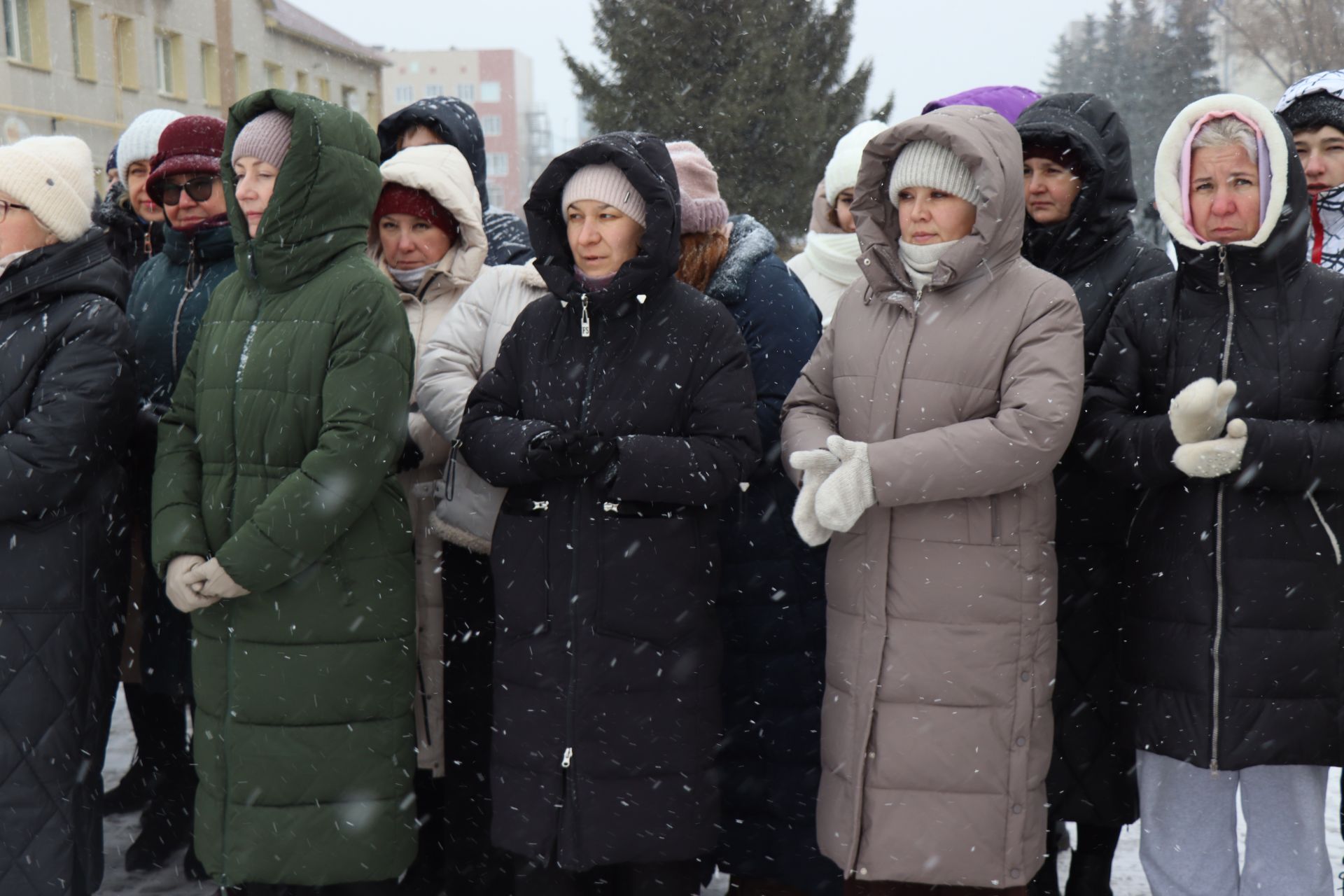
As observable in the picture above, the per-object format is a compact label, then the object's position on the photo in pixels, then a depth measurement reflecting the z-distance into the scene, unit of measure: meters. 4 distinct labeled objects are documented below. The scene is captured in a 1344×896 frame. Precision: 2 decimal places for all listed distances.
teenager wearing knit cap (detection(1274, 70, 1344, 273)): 3.96
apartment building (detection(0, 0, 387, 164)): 22.95
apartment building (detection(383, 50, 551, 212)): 80.19
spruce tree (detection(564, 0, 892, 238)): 21.50
